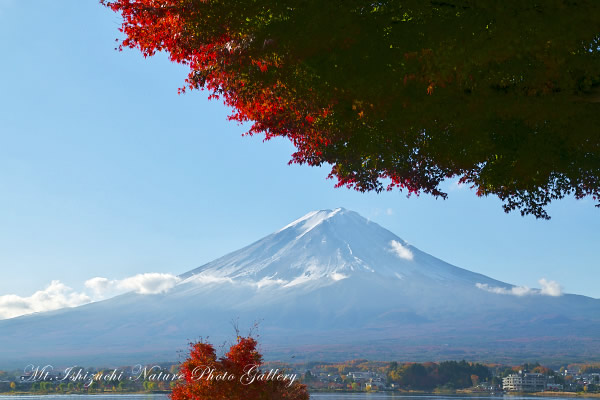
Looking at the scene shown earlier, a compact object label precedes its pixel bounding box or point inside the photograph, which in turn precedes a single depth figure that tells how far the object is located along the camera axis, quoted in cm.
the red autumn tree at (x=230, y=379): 1129
